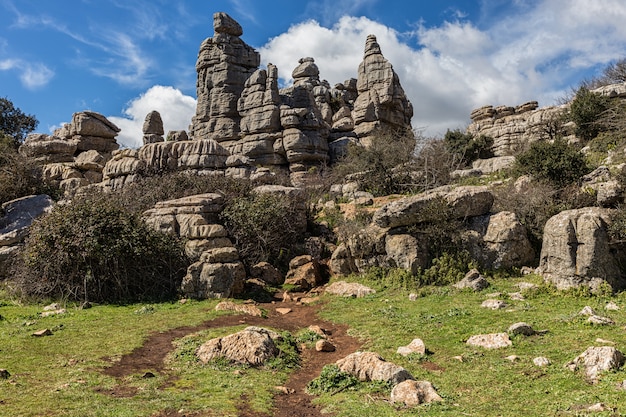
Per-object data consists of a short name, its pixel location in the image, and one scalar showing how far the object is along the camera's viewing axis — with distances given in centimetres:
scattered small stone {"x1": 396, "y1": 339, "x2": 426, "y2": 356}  982
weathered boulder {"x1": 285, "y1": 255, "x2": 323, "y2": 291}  1917
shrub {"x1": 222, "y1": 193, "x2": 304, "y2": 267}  2067
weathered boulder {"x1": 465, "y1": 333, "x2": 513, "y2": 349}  961
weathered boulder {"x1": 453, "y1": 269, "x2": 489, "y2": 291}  1501
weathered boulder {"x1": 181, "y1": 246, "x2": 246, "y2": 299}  1714
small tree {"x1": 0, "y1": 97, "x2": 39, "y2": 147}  5262
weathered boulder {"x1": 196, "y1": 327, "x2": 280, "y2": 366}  985
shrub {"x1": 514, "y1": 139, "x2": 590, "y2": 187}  2125
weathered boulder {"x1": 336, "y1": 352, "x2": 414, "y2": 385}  806
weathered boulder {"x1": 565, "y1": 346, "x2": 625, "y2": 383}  731
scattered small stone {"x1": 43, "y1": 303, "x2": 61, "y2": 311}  1536
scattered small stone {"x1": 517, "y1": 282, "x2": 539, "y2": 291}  1405
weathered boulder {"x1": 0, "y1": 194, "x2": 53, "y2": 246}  2027
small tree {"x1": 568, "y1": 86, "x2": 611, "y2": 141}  3147
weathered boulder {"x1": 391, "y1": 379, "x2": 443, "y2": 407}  723
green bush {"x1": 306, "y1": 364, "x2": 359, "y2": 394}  829
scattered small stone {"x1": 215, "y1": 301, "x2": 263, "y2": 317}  1516
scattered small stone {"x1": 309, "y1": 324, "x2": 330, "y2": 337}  1242
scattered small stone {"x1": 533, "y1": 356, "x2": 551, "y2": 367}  825
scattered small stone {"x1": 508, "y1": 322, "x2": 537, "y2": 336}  1004
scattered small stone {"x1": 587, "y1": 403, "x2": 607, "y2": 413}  609
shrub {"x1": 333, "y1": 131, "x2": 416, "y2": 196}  2886
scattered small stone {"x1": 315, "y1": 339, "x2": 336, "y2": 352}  1116
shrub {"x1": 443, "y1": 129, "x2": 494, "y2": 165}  3824
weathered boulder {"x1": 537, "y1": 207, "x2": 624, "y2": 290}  1343
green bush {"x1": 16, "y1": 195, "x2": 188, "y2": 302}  1667
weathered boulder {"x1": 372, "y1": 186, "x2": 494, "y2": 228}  1736
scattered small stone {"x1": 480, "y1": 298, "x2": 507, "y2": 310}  1271
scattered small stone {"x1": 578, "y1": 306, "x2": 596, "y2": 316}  1088
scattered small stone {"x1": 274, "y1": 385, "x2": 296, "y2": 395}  845
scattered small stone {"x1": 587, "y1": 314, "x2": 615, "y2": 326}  1017
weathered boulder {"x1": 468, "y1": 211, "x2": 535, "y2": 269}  1619
